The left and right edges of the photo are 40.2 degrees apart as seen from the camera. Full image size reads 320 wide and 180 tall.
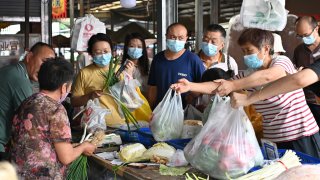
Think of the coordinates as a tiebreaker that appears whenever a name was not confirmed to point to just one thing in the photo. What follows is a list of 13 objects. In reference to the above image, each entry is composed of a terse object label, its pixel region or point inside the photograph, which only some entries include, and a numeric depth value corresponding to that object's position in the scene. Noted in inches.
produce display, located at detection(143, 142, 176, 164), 102.4
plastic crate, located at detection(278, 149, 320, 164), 93.4
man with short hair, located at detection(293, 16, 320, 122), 194.6
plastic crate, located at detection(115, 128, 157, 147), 122.3
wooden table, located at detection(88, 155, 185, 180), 91.8
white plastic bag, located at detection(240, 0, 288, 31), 149.8
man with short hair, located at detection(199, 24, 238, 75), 168.2
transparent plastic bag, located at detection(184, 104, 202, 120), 134.1
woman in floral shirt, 96.6
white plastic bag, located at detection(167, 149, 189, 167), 97.3
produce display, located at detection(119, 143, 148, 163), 106.0
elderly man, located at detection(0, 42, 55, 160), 116.8
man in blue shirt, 160.4
